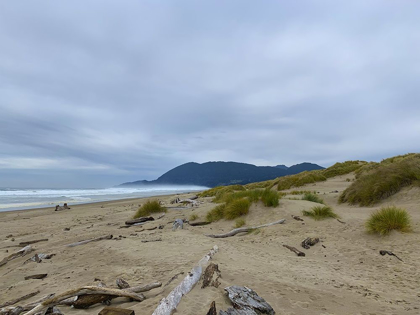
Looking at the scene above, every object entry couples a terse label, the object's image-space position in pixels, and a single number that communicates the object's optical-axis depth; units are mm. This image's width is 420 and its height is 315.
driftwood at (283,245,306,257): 6111
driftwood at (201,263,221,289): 3618
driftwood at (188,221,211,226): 10586
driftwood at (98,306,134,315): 2691
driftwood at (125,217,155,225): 11073
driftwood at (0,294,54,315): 3176
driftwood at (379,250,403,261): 5409
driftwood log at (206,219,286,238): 8242
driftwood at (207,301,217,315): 2672
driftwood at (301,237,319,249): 6738
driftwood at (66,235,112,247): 7573
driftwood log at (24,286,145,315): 2855
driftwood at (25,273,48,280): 5003
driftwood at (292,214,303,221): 8734
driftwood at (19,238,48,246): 8008
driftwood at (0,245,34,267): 6383
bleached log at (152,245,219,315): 2836
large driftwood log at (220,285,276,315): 2795
